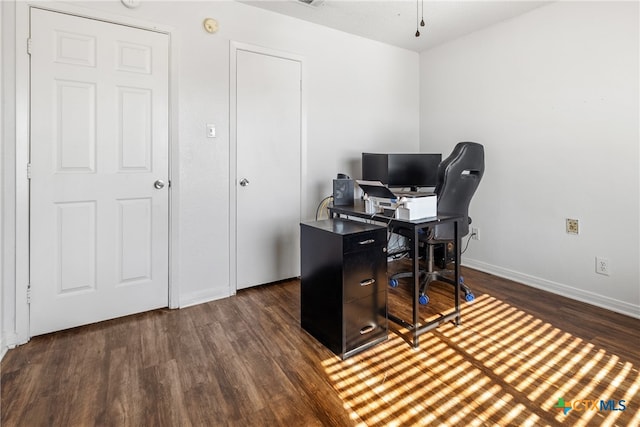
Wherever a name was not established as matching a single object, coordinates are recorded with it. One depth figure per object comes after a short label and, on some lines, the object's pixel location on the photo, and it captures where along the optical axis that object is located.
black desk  1.95
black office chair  2.42
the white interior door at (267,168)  2.82
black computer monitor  3.23
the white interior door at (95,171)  2.09
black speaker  2.56
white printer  1.97
